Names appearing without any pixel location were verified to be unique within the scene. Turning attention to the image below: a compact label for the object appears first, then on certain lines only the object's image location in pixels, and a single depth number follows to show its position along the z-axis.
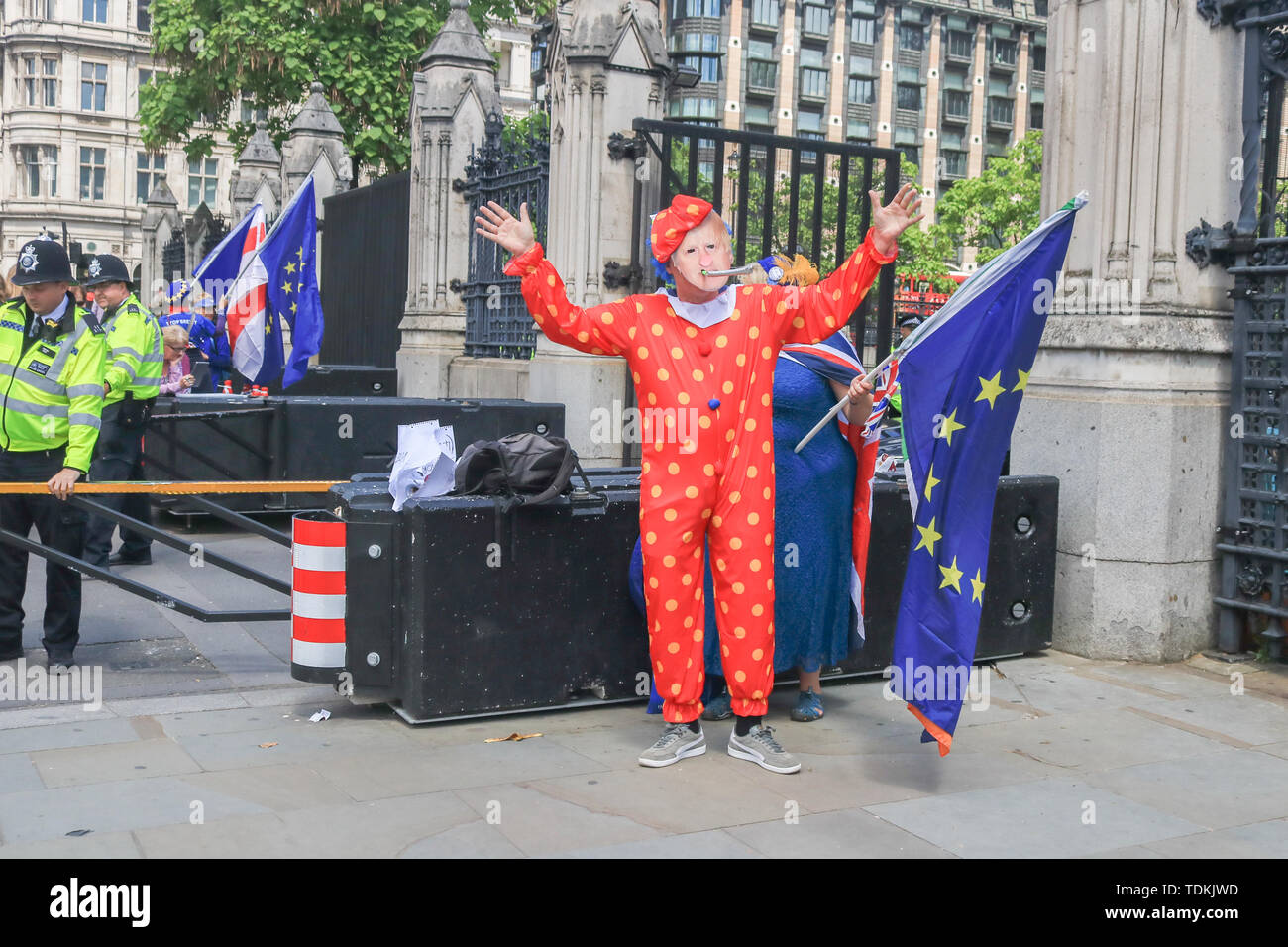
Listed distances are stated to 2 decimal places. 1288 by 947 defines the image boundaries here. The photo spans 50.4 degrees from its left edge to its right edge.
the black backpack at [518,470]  5.63
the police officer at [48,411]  6.55
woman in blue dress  5.61
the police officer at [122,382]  9.05
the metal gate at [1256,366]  6.79
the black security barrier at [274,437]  10.88
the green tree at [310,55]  26.48
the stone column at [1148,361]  6.93
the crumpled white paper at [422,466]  5.61
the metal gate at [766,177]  8.89
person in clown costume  5.06
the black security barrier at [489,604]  5.53
